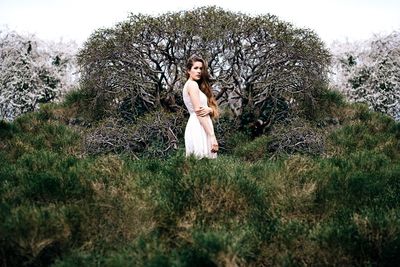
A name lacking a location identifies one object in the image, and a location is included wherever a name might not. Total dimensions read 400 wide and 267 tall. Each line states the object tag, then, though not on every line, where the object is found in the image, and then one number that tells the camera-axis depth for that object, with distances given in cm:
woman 661
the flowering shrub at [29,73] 1797
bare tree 1065
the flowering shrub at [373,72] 1644
